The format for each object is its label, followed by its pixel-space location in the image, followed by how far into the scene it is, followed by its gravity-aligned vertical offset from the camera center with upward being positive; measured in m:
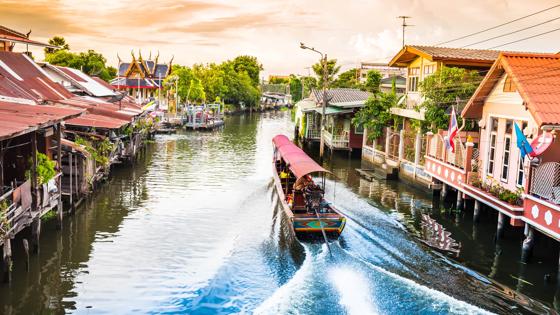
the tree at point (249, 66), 112.94 +6.37
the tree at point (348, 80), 77.52 +3.18
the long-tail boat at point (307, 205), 19.08 -3.83
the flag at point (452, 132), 22.41 -1.07
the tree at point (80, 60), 73.19 +4.40
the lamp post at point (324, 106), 41.88 -0.39
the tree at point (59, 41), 83.71 +7.55
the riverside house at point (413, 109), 29.97 -0.32
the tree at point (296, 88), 125.94 +2.66
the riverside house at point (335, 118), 42.81 -1.53
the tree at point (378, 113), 36.16 -0.67
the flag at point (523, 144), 16.86 -1.11
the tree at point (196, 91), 75.19 +0.70
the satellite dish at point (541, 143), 16.31 -1.03
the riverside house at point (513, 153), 16.84 -1.67
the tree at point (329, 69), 70.81 +3.99
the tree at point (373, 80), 59.81 +2.40
